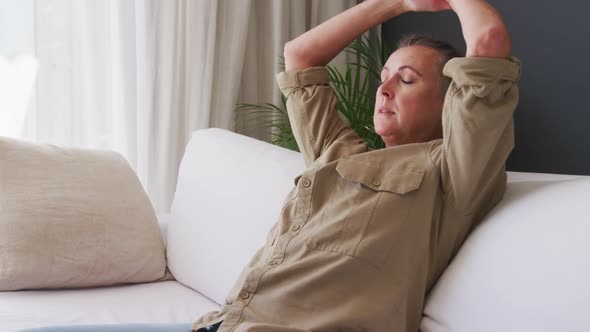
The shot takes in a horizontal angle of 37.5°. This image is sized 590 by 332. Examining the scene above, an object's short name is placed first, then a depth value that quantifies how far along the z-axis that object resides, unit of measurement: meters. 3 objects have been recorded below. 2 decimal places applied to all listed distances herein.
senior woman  1.53
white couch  1.37
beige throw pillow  2.33
